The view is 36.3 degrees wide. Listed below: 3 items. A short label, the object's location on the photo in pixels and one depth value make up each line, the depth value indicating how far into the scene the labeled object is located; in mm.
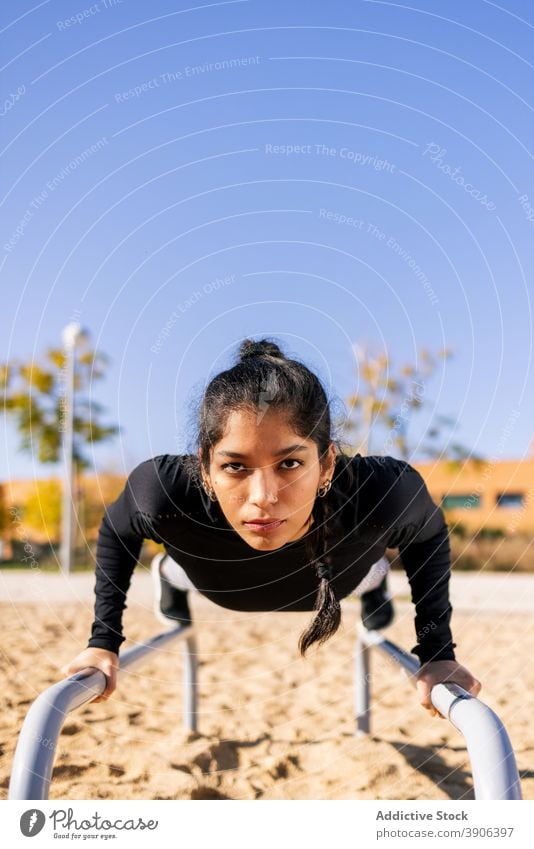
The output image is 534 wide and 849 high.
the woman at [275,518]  1413
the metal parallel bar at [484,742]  1123
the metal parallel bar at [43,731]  1169
